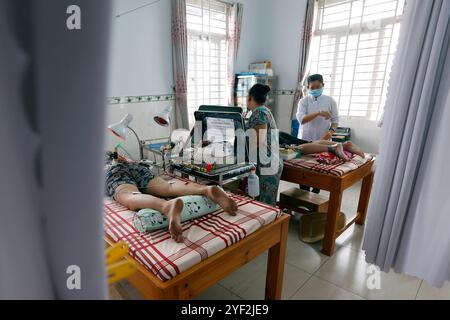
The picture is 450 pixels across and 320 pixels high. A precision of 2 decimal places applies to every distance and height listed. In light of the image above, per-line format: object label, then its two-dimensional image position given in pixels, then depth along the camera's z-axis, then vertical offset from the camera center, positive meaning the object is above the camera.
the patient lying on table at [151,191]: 1.25 -0.65
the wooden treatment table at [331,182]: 2.06 -0.78
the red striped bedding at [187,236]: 1.03 -0.68
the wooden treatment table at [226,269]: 1.00 -0.78
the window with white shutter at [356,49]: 3.72 +0.49
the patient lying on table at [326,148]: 2.40 -0.58
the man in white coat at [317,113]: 2.97 -0.34
